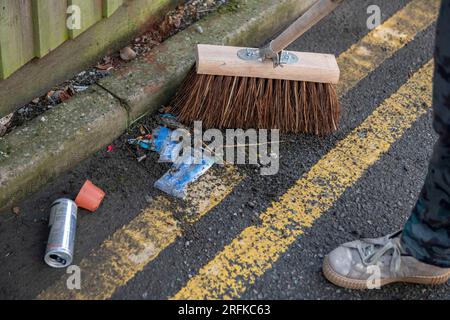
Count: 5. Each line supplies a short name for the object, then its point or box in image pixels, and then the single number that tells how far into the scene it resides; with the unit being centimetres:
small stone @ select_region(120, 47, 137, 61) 326
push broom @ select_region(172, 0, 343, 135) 300
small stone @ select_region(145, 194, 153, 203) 280
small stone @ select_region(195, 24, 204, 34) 342
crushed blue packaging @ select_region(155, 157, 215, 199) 284
